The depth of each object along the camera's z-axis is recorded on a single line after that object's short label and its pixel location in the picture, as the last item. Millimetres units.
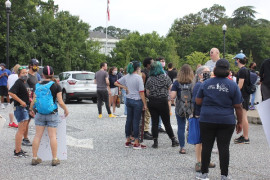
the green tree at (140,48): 71500
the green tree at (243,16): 87625
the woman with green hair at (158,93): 7950
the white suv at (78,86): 19734
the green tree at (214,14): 87625
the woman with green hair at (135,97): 8109
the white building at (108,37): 125988
